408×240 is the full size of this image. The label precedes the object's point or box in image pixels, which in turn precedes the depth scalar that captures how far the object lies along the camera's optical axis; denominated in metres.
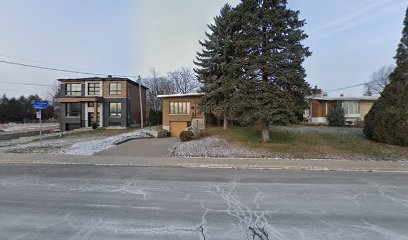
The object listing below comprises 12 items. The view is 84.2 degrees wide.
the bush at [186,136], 17.09
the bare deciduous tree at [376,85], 59.09
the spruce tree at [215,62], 19.97
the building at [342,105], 33.34
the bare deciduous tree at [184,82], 60.22
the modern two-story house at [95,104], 35.91
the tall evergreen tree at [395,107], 13.01
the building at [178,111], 26.38
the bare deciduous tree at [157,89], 61.78
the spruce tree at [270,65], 13.40
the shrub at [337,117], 29.38
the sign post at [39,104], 16.54
